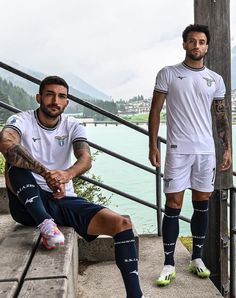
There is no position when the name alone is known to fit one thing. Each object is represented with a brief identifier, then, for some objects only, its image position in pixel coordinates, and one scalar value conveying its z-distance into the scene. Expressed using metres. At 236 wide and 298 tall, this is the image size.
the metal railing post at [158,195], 3.31
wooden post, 2.76
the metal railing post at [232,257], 2.95
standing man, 2.53
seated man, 2.14
